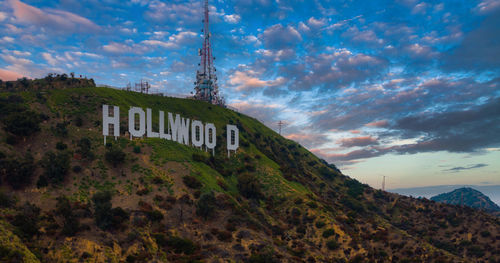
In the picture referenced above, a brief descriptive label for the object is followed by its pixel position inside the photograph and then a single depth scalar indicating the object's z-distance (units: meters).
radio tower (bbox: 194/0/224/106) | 131.84
